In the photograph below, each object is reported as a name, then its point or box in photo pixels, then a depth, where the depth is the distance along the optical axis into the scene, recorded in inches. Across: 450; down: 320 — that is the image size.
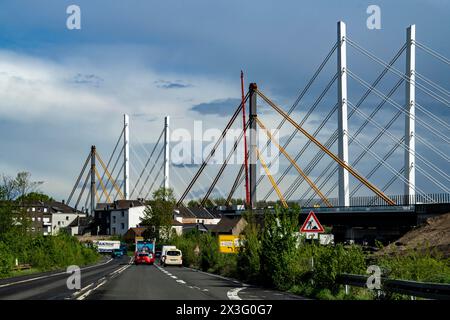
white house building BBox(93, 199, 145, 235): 6555.1
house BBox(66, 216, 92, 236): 7144.7
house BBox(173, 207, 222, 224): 6773.6
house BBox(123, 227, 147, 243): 6048.2
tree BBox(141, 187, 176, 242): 5236.2
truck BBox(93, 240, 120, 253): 4968.0
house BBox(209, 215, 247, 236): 4098.7
